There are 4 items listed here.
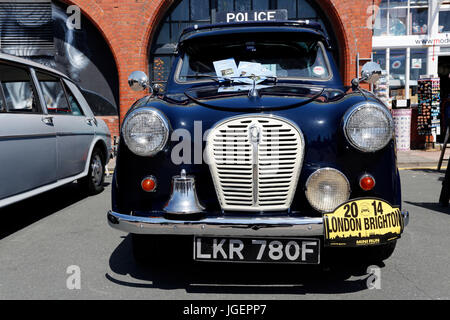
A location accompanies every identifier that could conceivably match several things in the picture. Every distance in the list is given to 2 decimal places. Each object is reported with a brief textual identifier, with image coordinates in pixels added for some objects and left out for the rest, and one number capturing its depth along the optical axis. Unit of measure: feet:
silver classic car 11.41
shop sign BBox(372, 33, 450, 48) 35.99
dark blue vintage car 7.00
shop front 35.14
